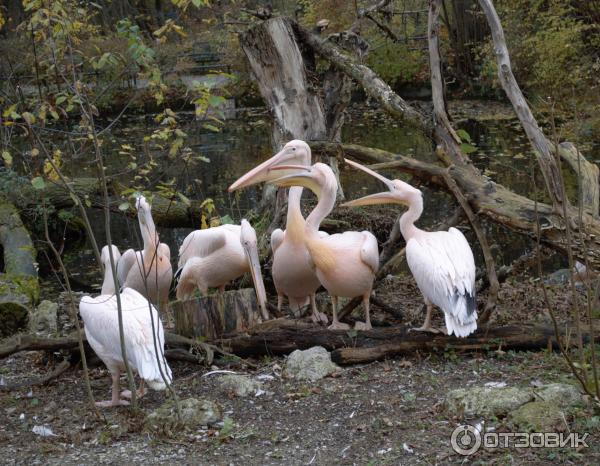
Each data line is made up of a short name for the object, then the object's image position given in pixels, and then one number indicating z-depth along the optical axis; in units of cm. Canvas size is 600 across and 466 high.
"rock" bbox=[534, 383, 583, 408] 770
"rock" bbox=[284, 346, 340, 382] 956
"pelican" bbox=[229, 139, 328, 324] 1170
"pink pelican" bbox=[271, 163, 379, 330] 1098
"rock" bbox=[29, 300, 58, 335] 1345
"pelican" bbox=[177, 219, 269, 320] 1307
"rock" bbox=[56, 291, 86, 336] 1401
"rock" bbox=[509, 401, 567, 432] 729
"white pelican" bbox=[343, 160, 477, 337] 960
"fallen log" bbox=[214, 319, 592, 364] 991
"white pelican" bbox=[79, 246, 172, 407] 888
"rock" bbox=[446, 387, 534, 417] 774
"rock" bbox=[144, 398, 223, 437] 820
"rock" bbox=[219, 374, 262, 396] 927
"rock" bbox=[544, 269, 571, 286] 1455
